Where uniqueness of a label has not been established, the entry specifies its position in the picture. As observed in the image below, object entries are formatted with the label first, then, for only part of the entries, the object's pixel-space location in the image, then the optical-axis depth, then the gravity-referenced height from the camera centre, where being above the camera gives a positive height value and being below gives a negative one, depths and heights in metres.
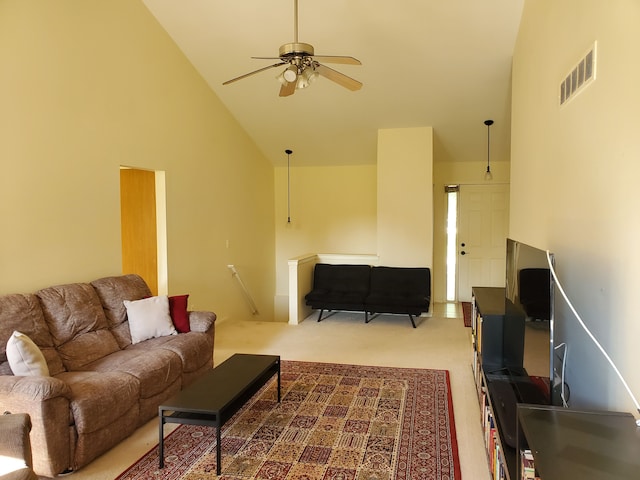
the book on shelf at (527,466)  1.45 -0.78
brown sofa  2.27 -0.90
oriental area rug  2.40 -1.29
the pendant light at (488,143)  5.87 +1.21
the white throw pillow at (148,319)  3.64 -0.75
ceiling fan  3.04 +1.15
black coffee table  2.39 -0.95
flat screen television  1.90 -0.43
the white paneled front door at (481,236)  7.28 -0.14
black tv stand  1.94 -0.87
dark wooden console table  1.19 -0.63
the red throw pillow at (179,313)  3.79 -0.72
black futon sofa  5.54 -0.83
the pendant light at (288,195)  7.79 +0.57
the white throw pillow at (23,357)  2.48 -0.71
